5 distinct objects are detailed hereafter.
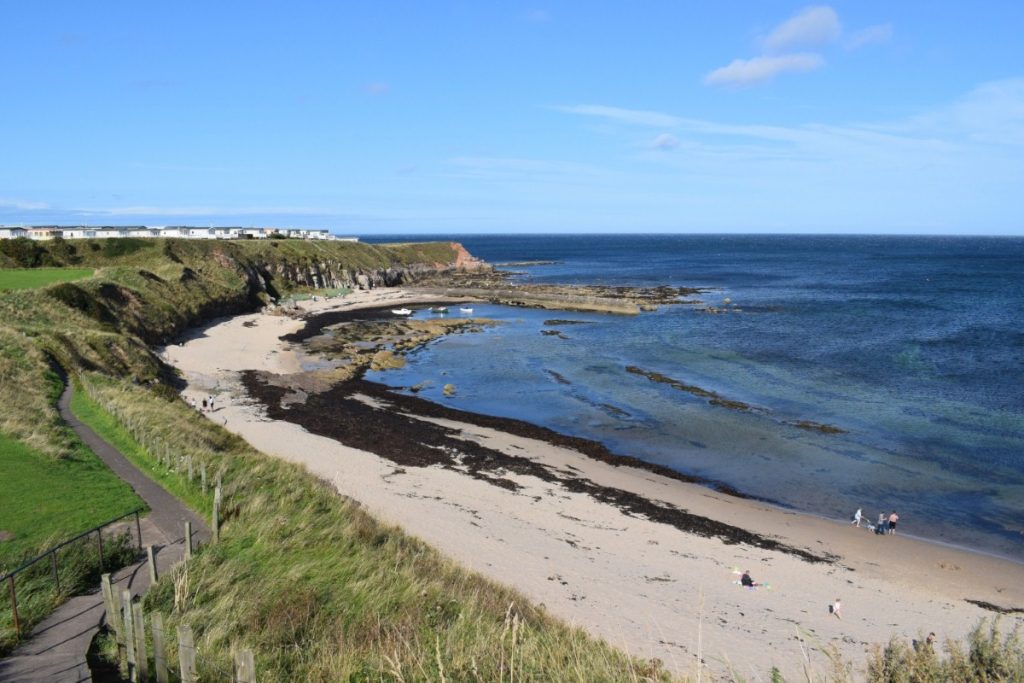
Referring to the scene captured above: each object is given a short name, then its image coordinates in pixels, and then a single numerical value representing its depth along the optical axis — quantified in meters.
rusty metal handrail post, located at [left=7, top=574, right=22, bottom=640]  9.19
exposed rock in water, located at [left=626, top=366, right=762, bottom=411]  38.55
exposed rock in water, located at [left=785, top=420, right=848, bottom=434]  33.78
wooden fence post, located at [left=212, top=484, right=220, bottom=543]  13.70
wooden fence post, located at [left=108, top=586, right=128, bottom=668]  8.79
